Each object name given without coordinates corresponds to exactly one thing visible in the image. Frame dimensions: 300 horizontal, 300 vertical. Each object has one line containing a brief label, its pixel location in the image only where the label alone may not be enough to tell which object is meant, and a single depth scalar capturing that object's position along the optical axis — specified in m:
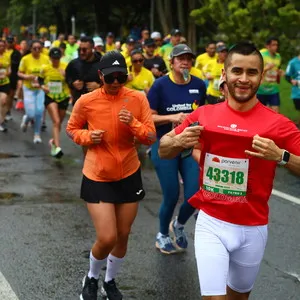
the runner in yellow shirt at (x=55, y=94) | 12.89
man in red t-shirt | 4.46
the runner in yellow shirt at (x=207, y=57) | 16.11
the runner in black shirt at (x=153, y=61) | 14.26
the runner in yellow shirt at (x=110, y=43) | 24.80
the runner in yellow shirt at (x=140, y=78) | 12.05
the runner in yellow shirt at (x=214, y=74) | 13.98
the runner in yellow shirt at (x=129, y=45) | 15.38
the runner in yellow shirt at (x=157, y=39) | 21.47
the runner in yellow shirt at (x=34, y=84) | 13.98
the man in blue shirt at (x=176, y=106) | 7.12
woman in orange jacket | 5.77
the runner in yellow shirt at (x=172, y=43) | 17.28
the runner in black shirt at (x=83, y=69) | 8.91
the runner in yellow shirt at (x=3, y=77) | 15.56
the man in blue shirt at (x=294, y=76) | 14.40
